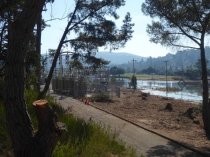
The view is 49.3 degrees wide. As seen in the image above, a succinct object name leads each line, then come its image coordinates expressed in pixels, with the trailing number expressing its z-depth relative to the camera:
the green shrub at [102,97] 13.34
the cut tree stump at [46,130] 2.95
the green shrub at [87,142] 3.82
